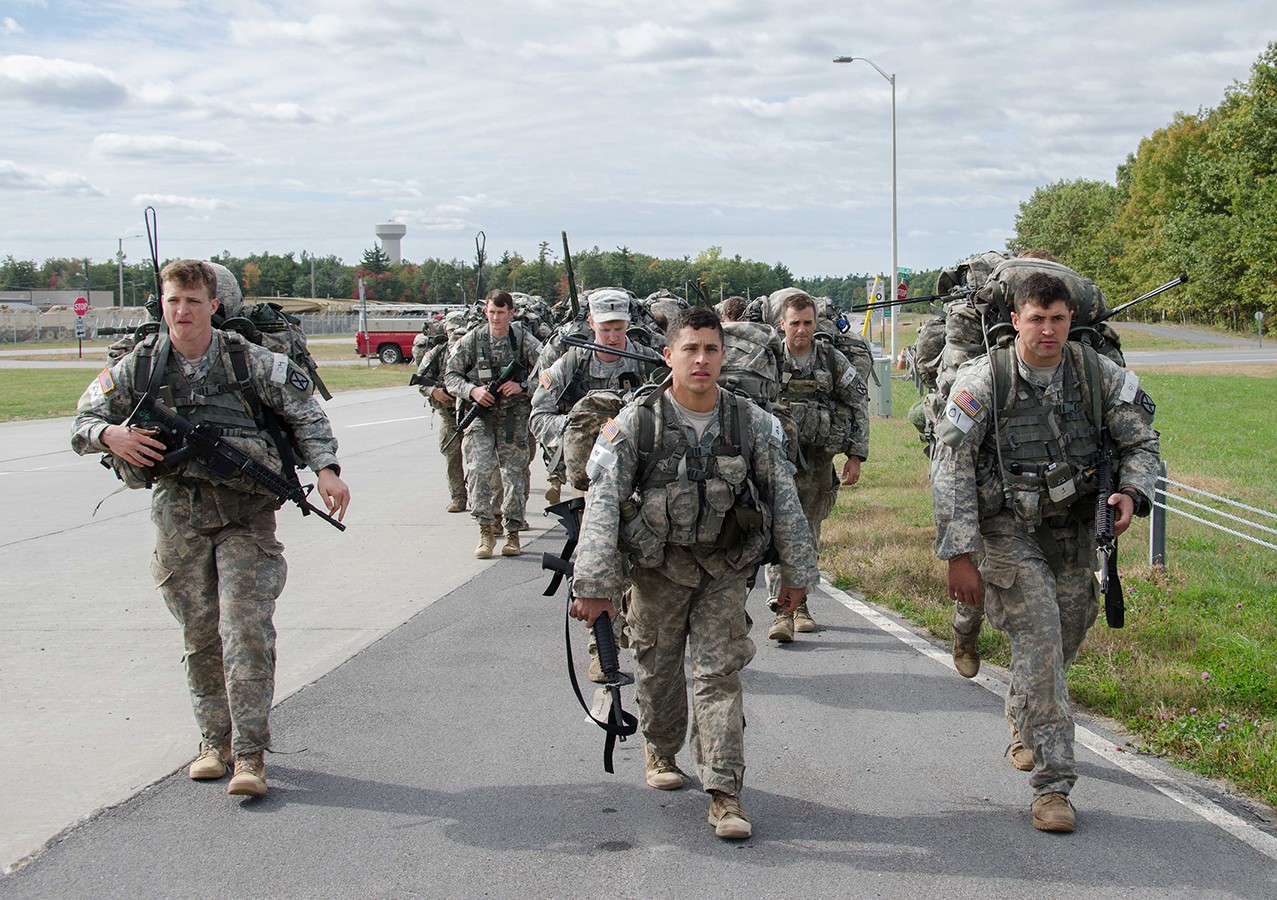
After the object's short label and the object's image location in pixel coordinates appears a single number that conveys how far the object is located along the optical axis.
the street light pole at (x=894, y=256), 33.19
